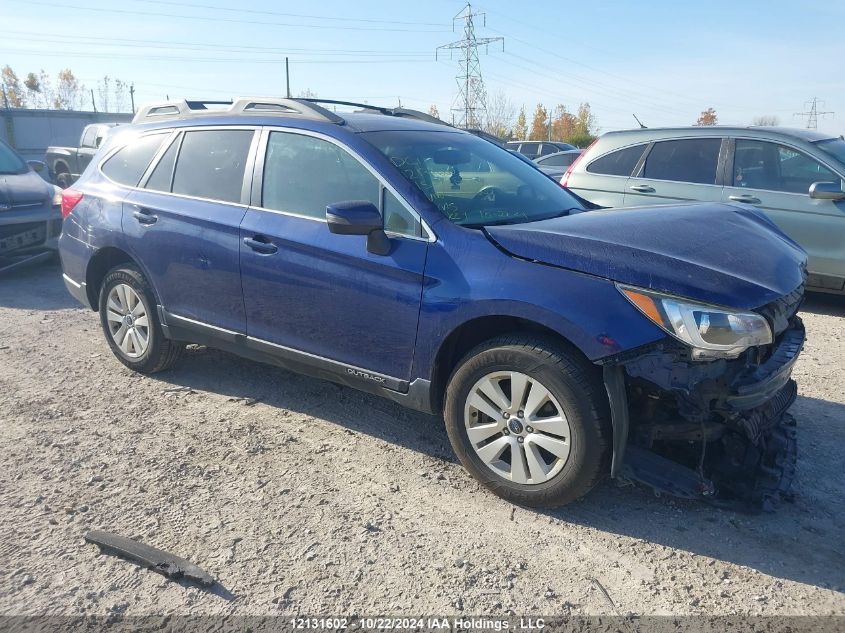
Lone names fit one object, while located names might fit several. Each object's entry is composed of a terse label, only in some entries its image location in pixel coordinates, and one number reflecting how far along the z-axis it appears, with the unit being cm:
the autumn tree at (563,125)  7056
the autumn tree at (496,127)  6231
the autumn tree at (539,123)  7475
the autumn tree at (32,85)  6496
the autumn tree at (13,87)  6177
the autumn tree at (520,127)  7631
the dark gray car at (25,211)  801
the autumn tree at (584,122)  6569
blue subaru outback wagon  295
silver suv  641
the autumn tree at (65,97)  6631
